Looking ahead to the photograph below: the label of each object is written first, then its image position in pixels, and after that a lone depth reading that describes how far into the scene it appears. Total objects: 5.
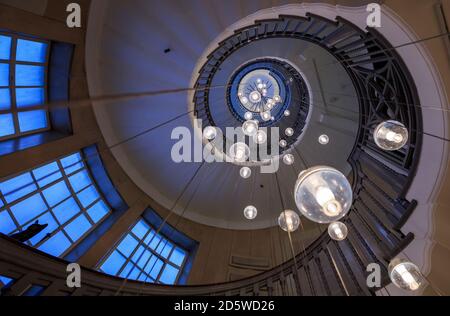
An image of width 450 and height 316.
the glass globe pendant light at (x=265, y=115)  5.61
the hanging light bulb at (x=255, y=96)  7.00
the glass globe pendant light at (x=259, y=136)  3.94
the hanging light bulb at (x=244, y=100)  9.16
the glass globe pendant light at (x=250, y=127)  3.81
